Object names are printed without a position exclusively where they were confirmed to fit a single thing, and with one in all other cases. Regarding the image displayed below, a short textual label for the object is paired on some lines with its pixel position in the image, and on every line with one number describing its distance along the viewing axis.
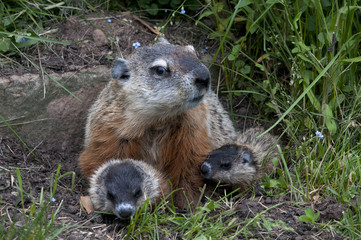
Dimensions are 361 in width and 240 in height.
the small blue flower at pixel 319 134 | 4.41
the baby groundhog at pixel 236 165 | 4.72
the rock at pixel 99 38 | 5.77
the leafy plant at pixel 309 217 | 3.67
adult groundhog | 4.32
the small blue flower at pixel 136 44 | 5.53
